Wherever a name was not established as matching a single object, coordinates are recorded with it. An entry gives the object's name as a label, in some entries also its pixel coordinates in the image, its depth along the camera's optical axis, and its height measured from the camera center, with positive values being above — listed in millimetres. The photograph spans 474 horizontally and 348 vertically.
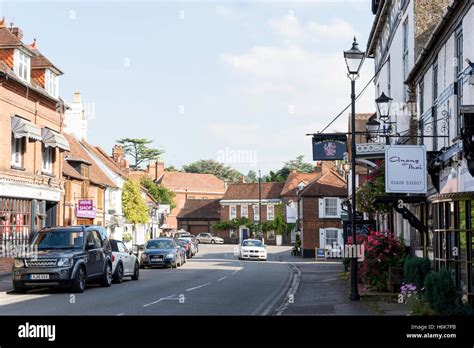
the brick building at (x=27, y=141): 28484 +3690
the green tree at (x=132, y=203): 60156 +1577
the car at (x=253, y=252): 50094 -2294
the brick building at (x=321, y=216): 58094 +394
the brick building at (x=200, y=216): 101000 +708
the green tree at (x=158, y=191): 85250 +3802
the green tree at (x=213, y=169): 132750 +10145
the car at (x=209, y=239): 91938 -2454
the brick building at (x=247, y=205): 93375 +2153
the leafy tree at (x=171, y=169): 120406 +9331
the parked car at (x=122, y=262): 23688 -1496
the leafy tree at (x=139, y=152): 79062 +8299
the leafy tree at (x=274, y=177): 107125 +6833
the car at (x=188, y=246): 51138 -1909
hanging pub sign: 19172 +2071
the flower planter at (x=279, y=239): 89250 -2398
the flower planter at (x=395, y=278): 18859 -1601
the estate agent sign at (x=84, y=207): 41125 +841
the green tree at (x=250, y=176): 161475 +10804
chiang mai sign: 14633 +1128
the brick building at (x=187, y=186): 104750 +5673
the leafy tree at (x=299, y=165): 124681 +10564
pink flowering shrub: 19719 -1094
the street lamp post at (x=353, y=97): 15852 +2942
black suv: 18688 -1103
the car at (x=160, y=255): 35844 -1791
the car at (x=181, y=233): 80412 -1500
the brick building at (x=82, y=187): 42000 +2353
